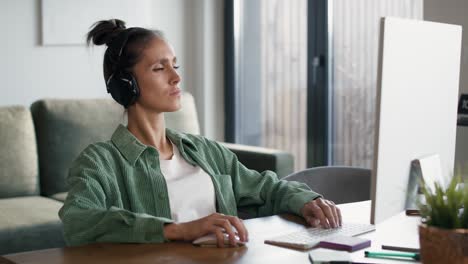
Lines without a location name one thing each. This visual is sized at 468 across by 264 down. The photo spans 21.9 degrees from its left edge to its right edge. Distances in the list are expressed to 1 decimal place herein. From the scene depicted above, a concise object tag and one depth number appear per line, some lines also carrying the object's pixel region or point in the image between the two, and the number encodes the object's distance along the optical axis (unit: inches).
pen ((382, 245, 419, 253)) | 100.8
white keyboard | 101.1
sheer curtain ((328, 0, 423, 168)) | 195.6
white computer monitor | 96.0
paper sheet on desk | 94.4
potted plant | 90.2
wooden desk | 96.5
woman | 109.0
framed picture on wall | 208.4
